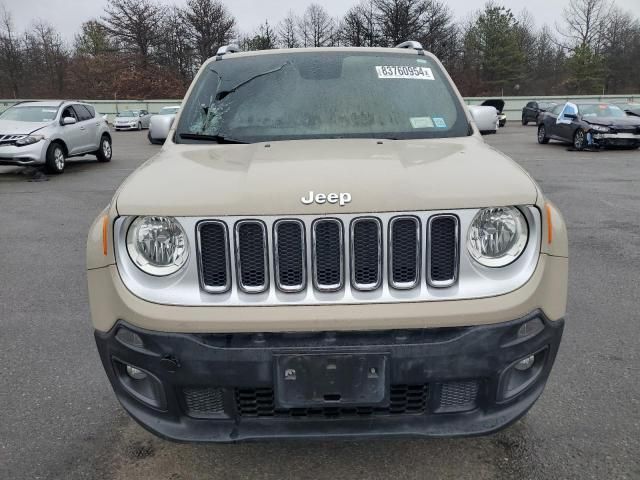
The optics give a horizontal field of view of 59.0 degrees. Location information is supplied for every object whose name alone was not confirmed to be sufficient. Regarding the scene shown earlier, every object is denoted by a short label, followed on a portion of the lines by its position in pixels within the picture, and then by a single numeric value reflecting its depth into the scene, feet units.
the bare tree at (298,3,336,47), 219.61
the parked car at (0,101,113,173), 41.75
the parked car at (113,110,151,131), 122.31
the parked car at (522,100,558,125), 113.80
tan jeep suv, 6.66
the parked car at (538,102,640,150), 56.54
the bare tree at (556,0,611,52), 204.23
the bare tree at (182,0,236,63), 199.11
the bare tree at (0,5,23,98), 197.06
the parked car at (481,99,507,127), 107.65
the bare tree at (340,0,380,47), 198.70
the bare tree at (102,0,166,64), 193.47
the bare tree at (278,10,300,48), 216.54
